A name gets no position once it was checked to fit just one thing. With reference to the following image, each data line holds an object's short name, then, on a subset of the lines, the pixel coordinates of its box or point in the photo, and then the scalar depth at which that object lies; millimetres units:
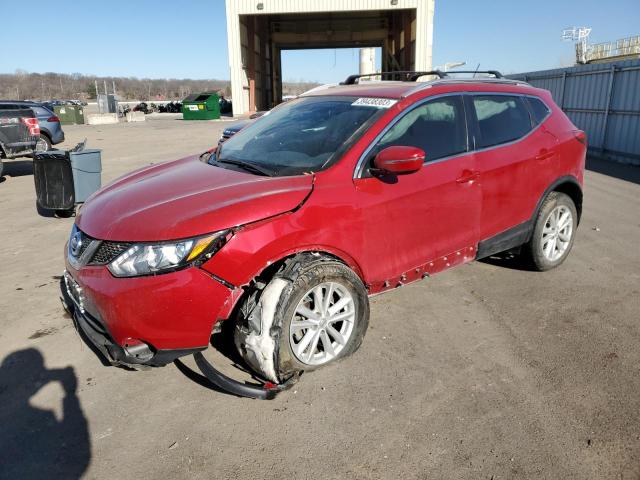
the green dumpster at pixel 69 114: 33250
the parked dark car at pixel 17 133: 11086
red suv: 2697
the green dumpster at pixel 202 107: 32875
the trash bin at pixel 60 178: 6984
